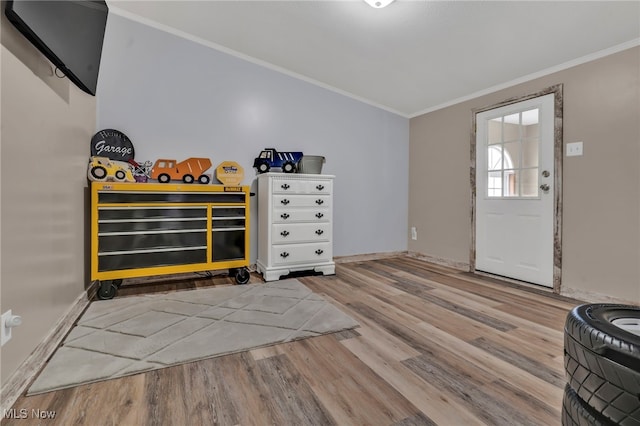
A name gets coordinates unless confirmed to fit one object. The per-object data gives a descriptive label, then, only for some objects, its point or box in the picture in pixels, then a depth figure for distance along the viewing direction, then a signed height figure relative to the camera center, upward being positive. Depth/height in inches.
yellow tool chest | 89.8 -7.1
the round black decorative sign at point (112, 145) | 100.7 +21.5
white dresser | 112.8 -6.0
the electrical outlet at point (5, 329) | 42.0 -17.2
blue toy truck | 124.6 +20.0
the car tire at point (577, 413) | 21.3 -15.3
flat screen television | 45.1 +32.3
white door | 103.3 +6.8
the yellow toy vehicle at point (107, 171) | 90.3 +11.6
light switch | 94.5 +18.8
